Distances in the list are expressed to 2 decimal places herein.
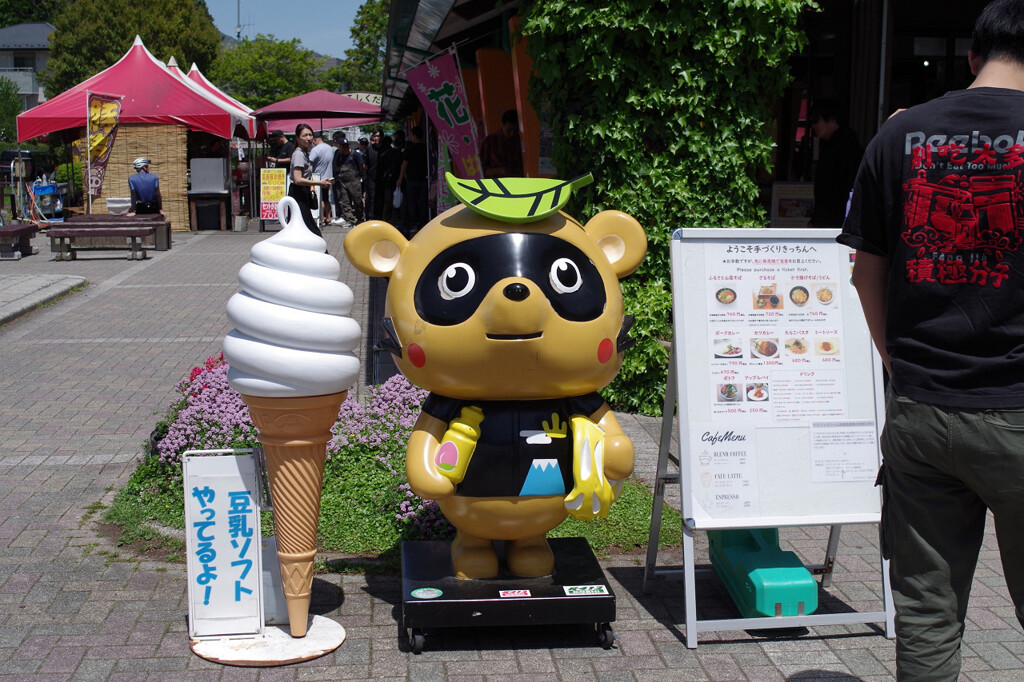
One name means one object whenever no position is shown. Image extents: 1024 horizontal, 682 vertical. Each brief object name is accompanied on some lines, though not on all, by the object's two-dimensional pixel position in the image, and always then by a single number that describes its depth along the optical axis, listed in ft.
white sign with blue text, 12.09
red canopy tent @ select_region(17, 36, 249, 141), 66.33
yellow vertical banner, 61.77
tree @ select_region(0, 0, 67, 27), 253.65
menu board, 12.55
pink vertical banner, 30.01
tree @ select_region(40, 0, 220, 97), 139.74
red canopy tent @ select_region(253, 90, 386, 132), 75.46
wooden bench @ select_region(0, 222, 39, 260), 53.01
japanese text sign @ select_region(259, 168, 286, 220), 67.36
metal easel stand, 12.36
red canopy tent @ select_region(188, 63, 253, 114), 84.45
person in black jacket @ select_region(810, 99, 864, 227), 23.98
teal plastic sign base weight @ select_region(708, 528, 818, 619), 12.54
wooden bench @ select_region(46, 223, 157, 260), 51.39
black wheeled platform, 11.98
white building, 236.02
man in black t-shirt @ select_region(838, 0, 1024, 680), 8.18
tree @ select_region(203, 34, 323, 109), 181.27
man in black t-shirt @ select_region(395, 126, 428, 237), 50.75
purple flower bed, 16.06
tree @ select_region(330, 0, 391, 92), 161.58
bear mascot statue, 11.49
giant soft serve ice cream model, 11.19
